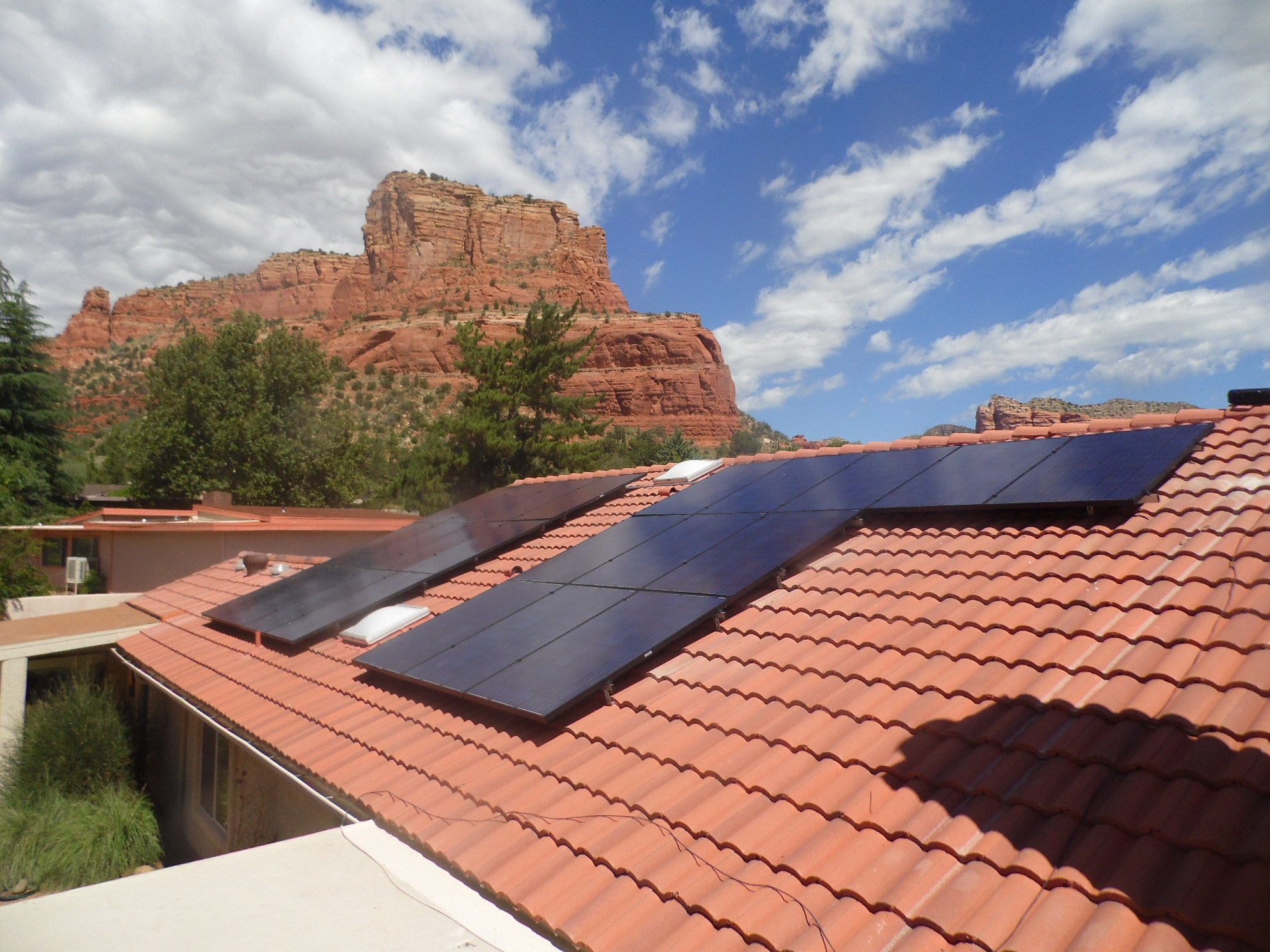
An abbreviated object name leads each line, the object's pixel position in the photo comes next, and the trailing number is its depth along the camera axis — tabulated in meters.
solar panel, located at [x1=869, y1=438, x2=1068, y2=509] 6.42
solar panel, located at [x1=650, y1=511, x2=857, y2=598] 6.06
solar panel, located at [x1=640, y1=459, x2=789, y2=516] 8.41
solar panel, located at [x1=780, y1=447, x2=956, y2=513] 7.18
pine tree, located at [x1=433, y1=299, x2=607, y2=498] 33.19
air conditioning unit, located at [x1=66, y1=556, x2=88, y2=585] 21.50
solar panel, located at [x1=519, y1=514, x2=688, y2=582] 7.32
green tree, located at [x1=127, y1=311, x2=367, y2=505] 41.41
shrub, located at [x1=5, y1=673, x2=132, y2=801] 10.23
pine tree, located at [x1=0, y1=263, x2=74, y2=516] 35.00
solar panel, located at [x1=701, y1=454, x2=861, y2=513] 7.66
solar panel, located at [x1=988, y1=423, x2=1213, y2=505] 5.58
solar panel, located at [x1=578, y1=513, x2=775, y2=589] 6.61
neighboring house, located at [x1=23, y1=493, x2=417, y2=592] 22.00
